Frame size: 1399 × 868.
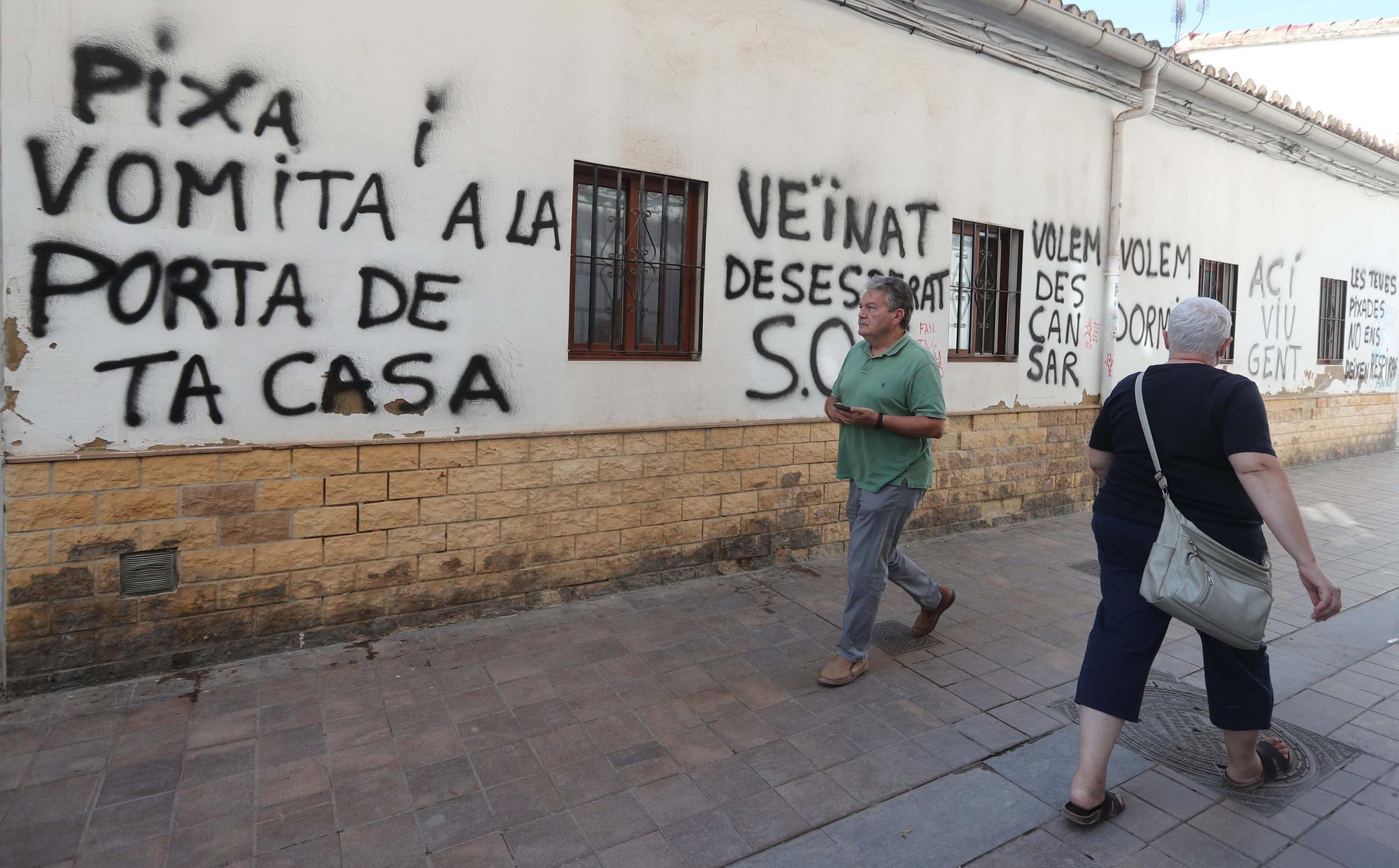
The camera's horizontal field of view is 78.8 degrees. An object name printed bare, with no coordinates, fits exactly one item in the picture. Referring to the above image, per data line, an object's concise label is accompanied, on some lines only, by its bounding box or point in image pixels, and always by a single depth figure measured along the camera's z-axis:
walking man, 3.92
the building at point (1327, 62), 17.36
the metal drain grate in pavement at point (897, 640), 4.57
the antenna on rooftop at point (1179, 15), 18.88
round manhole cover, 3.23
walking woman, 2.77
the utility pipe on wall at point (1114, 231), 8.19
